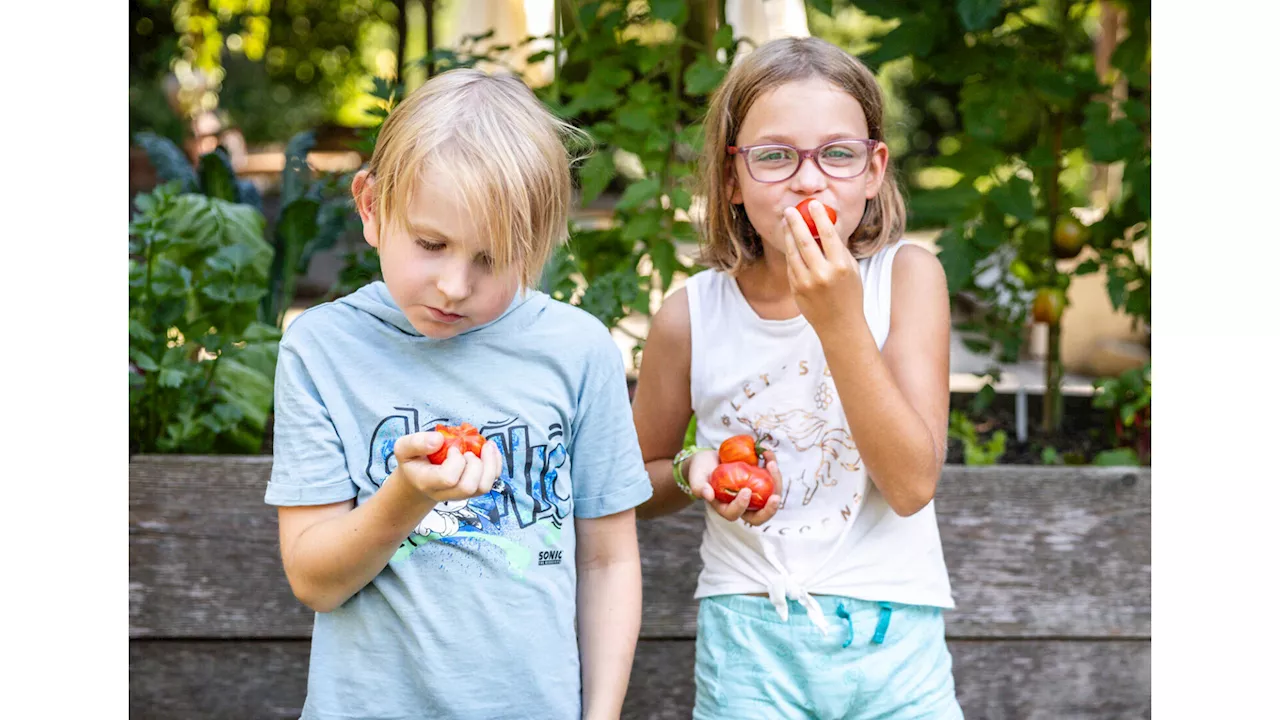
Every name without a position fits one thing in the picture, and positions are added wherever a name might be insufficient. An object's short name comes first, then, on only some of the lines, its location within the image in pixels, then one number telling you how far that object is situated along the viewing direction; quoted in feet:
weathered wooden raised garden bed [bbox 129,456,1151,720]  7.84
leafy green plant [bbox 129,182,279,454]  8.23
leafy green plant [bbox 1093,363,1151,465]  9.29
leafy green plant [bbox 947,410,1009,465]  9.37
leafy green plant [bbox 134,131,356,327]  9.77
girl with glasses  5.30
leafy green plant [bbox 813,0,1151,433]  8.88
